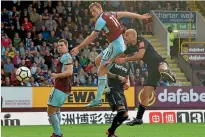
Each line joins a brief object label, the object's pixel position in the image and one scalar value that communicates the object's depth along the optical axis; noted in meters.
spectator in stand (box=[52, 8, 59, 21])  32.41
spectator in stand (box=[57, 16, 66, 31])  32.28
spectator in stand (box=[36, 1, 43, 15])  32.31
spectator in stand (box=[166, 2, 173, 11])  36.56
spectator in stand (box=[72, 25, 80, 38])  32.41
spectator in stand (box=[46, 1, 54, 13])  32.68
